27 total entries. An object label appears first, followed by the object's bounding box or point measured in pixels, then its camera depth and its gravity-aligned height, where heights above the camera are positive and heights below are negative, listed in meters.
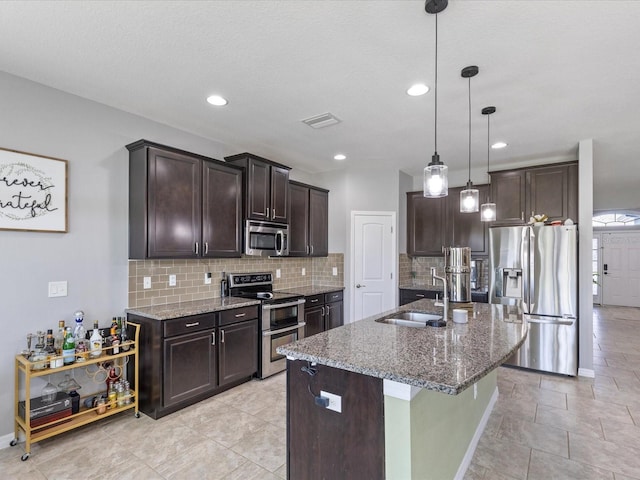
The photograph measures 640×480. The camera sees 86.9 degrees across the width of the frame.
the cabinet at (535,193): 4.21 +0.64
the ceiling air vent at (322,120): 3.23 +1.19
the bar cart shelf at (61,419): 2.31 -1.29
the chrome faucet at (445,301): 2.38 -0.42
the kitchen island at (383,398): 1.46 -0.74
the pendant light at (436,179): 2.10 +0.39
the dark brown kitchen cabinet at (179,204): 3.02 +0.36
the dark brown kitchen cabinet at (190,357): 2.86 -1.07
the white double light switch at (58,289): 2.67 -0.38
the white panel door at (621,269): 8.67 -0.72
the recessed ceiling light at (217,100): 2.84 +1.21
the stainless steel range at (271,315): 3.76 -0.87
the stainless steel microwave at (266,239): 3.89 +0.03
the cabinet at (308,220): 4.75 +0.31
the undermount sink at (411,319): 2.57 -0.61
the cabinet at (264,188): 3.88 +0.65
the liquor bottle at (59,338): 2.58 -0.76
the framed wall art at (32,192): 2.45 +0.37
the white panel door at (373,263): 5.20 -0.33
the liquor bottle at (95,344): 2.65 -0.81
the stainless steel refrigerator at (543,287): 3.88 -0.55
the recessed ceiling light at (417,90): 2.61 +1.20
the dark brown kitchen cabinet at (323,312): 4.50 -0.99
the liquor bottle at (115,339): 2.77 -0.81
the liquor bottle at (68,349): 2.49 -0.81
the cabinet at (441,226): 4.98 +0.24
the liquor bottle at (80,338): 2.58 -0.77
